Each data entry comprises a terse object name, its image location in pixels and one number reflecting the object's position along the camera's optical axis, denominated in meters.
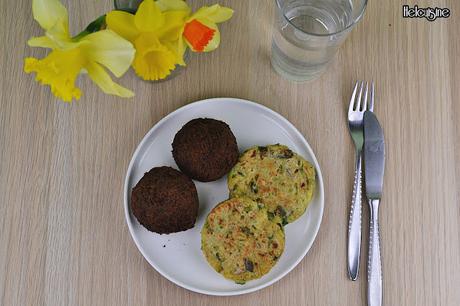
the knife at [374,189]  0.90
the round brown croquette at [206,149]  0.86
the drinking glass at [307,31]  0.91
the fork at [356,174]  0.91
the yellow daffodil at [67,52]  0.62
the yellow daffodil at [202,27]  0.69
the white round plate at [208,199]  0.89
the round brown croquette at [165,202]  0.83
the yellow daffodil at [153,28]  0.66
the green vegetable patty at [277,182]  0.88
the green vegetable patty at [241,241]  0.85
